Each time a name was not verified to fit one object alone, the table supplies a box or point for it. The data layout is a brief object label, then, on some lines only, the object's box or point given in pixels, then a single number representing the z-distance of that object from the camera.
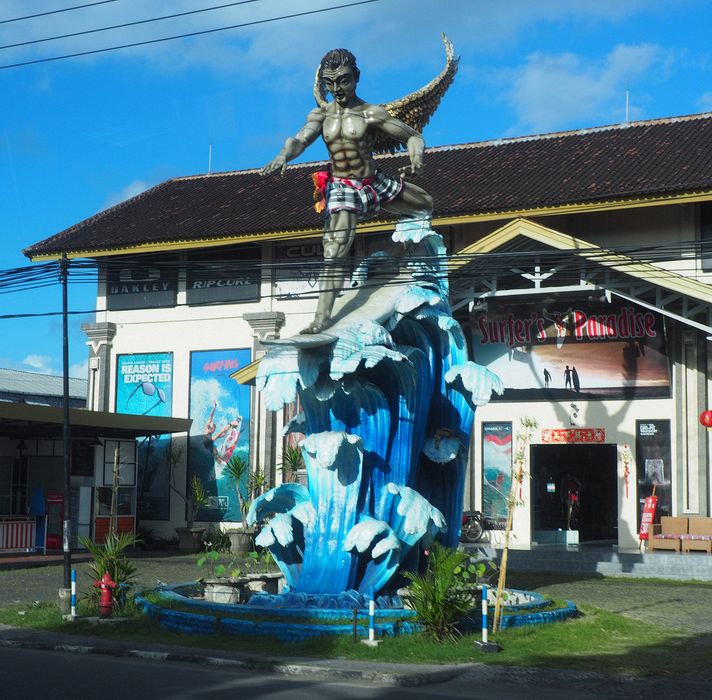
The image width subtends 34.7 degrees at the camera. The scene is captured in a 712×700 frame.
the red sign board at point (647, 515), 26.61
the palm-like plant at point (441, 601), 14.03
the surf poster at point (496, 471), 29.33
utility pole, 16.89
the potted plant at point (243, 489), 28.95
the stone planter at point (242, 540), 28.92
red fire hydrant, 15.97
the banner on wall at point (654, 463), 27.33
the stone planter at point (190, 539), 30.67
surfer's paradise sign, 27.67
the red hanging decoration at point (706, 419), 25.69
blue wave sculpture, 15.73
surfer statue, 16.89
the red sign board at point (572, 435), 28.28
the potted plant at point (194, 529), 30.66
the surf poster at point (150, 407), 32.78
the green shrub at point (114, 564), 16.55
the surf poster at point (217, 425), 31.56
